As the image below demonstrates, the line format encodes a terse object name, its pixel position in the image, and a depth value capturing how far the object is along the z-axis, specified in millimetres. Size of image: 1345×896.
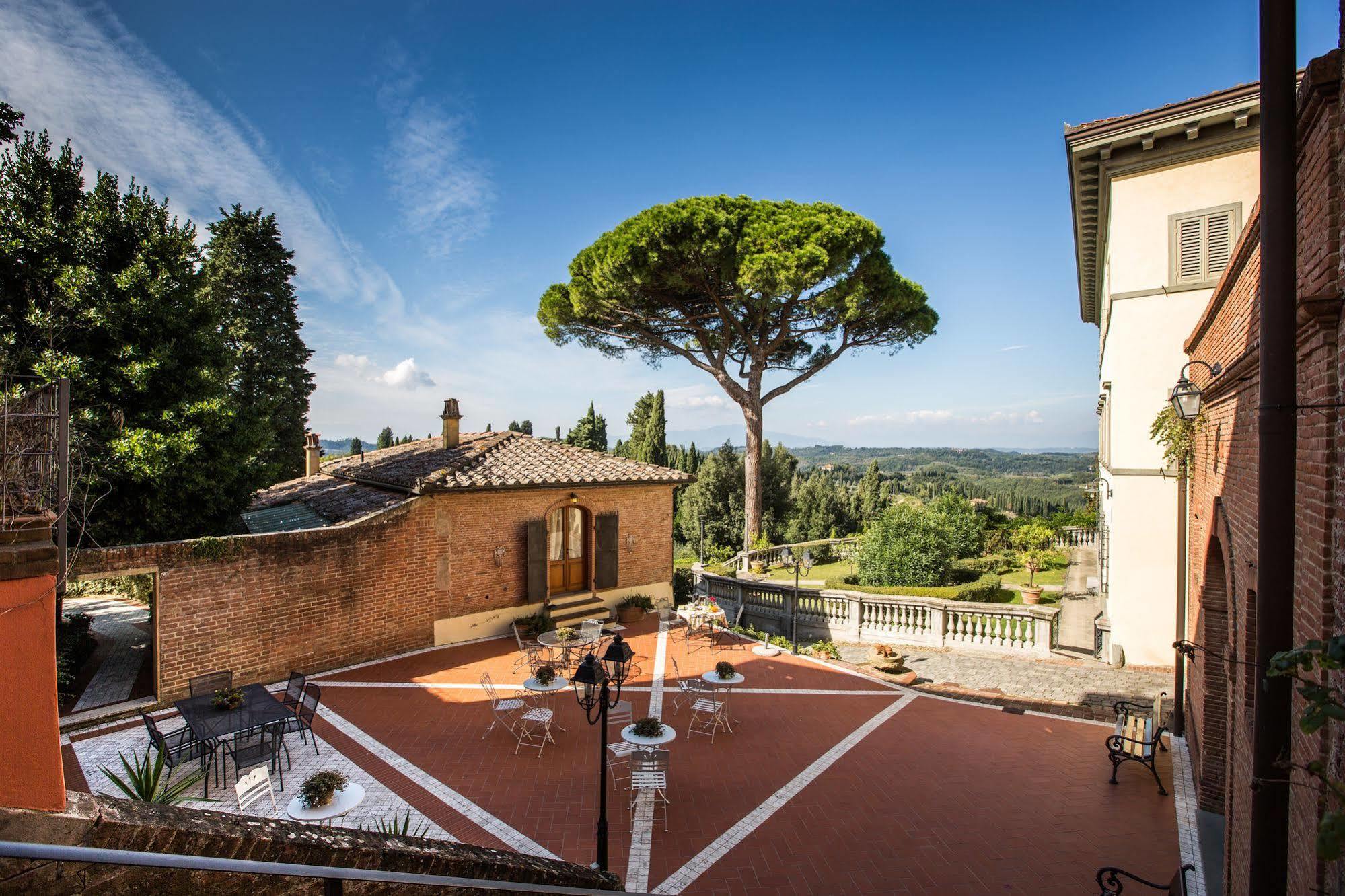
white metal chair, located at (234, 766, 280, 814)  6238
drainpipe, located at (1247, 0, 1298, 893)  2873
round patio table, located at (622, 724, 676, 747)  7832
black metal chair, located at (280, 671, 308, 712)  8852
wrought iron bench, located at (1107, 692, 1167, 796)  7855
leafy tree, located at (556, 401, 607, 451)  37812
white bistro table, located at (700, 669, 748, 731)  9914
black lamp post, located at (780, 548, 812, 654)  13875
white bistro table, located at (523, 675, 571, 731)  9492
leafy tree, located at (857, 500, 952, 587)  18297
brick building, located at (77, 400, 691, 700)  9930
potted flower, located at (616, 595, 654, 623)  15609
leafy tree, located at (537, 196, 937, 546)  19031
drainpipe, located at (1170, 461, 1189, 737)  9086
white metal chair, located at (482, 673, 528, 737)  9047
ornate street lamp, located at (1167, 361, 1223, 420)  6453
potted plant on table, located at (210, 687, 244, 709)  8023
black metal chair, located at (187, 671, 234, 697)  8594
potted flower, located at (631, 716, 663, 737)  7988
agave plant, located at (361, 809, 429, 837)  6458
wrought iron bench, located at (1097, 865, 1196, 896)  4703
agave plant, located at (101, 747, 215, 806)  6000
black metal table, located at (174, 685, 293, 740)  7480
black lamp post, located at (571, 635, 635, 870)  5824
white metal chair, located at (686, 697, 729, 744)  9289
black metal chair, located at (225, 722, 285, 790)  7469
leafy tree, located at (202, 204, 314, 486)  20766
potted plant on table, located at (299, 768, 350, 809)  6156
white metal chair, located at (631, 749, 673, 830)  7035
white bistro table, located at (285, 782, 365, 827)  6031
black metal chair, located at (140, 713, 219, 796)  7203
